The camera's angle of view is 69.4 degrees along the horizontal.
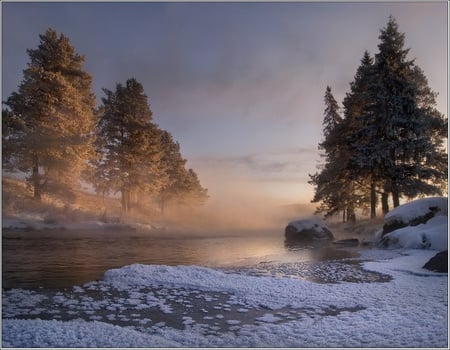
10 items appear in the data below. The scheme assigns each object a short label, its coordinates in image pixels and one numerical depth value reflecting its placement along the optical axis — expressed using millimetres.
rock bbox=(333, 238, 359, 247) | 18984
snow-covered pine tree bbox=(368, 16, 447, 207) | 21656
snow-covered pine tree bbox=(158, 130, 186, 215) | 46062
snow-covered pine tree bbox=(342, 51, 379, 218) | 23062
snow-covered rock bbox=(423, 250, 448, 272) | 9162
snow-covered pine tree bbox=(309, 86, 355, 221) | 27375
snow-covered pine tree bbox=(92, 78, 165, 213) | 33781
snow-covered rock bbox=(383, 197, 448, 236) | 17641
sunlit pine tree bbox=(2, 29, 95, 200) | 25844
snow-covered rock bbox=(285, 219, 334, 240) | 24062
